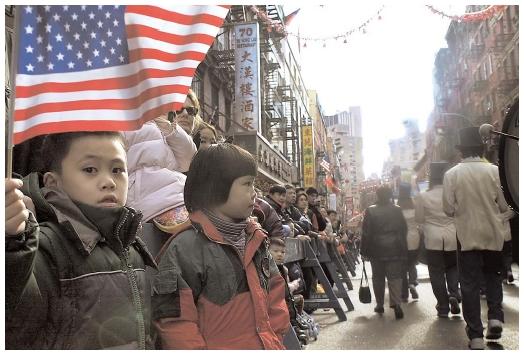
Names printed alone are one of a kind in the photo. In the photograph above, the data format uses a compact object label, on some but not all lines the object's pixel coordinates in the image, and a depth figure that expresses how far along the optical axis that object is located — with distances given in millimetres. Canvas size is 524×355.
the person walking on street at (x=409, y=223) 6080
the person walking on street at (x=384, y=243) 6094
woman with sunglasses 2946
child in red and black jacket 2057
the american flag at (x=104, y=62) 1922
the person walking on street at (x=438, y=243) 5469
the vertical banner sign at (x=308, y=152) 20328
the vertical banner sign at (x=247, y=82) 8609
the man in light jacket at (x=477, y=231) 4195
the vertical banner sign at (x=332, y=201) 24827
